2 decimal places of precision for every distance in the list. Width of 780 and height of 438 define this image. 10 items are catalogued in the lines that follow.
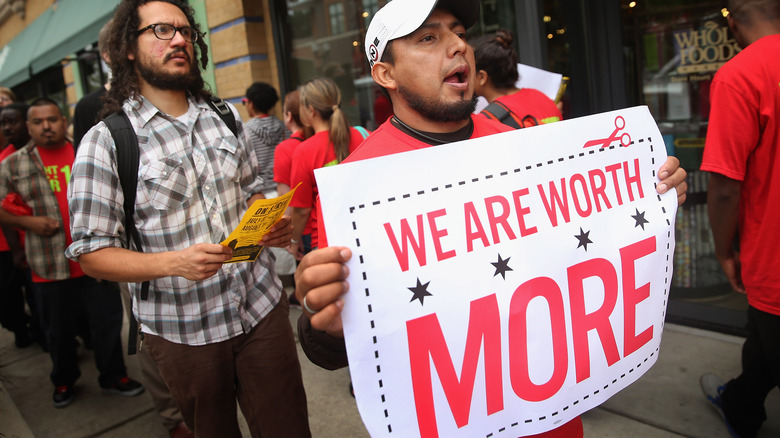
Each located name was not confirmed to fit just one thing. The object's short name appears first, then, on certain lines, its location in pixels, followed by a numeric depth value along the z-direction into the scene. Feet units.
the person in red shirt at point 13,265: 15.46
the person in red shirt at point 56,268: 13.35
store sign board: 12.74
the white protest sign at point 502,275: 4.14
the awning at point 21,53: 41.98
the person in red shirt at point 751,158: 6.95
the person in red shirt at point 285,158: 13.39
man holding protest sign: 5.11
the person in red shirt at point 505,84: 10.12
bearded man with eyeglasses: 6.76
